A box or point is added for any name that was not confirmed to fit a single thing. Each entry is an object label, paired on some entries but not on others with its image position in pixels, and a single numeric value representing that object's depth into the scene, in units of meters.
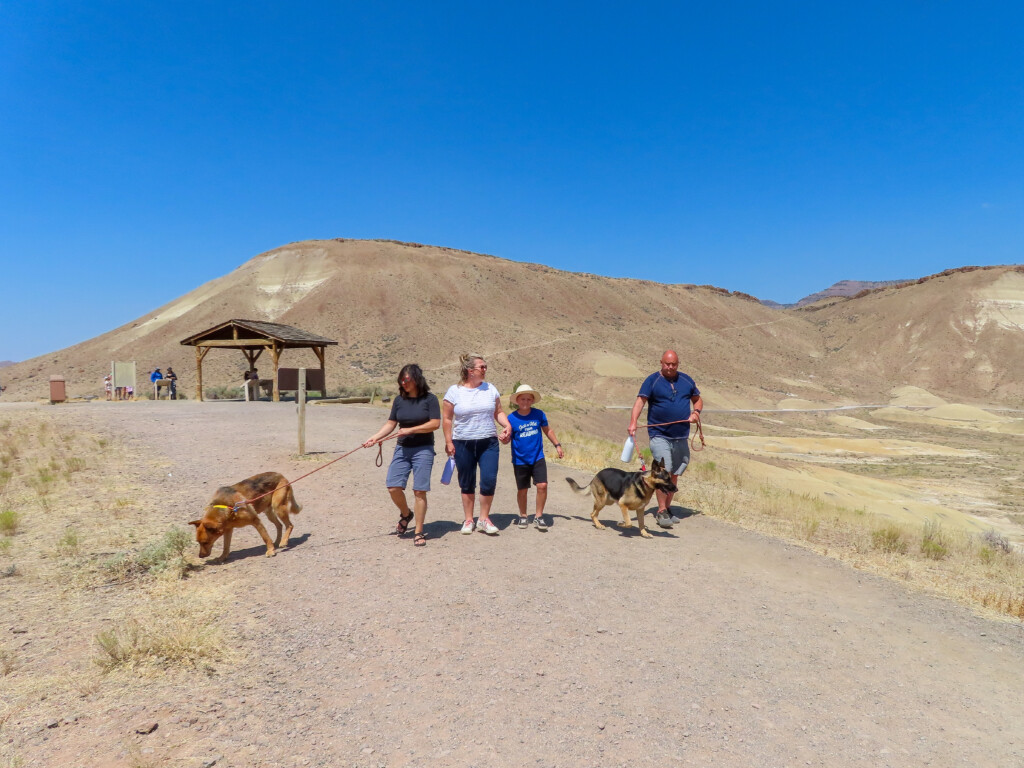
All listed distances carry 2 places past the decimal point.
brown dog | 5.78
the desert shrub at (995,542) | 9.77
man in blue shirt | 7.36
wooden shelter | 26.20
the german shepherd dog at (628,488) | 6.96
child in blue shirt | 6.80
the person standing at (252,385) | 26.93
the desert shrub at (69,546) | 5.85
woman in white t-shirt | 6.27
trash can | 24.09
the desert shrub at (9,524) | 6.59
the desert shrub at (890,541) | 7.86
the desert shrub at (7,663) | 3.61
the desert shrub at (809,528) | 8.05
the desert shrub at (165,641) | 3.72
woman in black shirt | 6.14
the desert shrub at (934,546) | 7.85
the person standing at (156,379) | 29.23
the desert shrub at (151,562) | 5.36
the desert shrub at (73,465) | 9.83
